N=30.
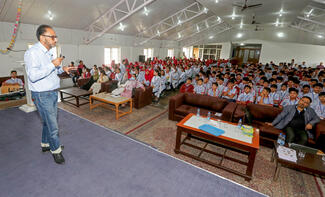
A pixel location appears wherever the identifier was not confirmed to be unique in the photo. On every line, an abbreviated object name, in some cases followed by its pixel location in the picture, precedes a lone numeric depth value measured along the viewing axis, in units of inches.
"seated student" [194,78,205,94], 188.4
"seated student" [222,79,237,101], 182.2
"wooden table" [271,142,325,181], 81.6
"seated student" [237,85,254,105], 164.3
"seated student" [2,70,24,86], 202.7
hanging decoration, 253.8
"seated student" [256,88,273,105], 156.9
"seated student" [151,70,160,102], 221.6
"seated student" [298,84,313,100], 162.6
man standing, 70.9
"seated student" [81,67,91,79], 265.9
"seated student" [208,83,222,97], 178.8
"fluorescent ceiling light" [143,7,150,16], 308.5
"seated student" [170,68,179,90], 275.6
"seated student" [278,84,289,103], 172.4
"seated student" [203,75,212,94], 193.3
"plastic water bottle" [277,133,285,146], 104.3
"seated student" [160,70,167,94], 226.3
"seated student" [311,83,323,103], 150.7
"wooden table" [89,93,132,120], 164.8
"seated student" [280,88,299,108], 141.5
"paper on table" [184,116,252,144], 96.8
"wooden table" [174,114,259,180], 89.2
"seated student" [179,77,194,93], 198.1
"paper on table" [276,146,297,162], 87.8
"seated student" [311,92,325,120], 132.6
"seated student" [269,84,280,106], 160.6
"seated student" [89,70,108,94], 218.8
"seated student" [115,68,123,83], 252.4
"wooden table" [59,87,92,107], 187.4
